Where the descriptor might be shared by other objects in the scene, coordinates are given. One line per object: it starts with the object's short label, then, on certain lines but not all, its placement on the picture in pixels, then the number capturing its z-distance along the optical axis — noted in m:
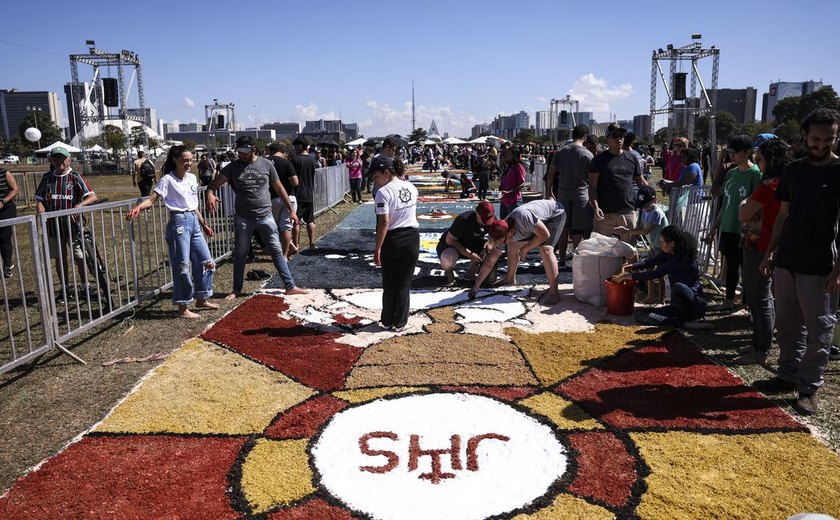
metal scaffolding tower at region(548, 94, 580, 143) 52.44
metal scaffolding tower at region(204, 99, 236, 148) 50.16
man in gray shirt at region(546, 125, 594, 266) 8.62
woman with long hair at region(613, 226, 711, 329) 6.00
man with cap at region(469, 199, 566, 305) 7.02
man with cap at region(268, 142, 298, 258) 9.47
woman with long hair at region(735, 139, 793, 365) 4.83
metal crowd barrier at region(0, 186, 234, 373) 5.22
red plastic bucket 6.40
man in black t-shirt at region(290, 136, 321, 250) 10.93
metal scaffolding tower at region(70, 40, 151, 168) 36.33
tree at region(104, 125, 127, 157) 63.50
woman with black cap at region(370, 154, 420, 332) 5.73
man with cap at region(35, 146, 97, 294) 6.72
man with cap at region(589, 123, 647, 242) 7.62
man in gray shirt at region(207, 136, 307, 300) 7.20
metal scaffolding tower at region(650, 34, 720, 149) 31.83
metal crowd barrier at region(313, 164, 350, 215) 16.72
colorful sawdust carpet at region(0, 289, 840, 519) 3.07
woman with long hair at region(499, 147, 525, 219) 9.85
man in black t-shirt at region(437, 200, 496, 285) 7.99
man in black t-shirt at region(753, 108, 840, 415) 3.87
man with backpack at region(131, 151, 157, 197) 13.62
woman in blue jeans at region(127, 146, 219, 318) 6.41
